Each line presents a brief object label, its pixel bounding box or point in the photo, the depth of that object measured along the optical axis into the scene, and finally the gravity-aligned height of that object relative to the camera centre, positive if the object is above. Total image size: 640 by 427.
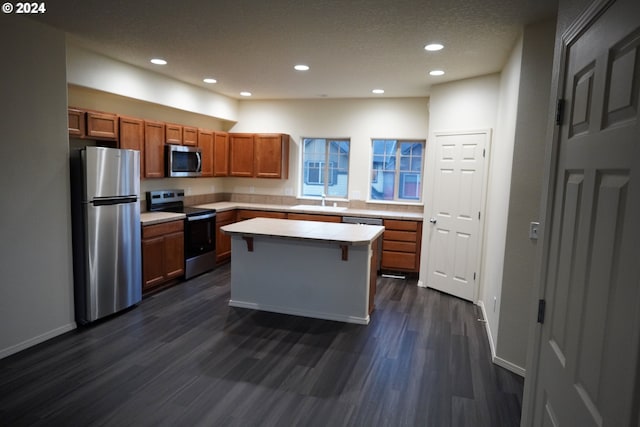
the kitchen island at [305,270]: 3.90 -0.92
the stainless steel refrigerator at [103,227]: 3.58 -0.53
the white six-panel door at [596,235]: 0.89 -0.12
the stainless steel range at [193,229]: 5.20 -0.73
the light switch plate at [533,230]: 2.85 -0.31
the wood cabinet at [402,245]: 5.59 -0.87
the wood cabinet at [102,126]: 4.12 +0.47
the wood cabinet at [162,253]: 4.50 -0.94
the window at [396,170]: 6.28 +0.20
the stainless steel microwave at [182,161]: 5.21 +0.18
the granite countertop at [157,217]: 4.50 -0.52
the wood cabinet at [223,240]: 5.91 -0.97
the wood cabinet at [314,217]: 5.93 -0.57
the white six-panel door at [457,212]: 4.62 -0.33
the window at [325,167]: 6.66 +0.21
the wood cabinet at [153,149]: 4.88 +0.29
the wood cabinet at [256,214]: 6.22 -0.58
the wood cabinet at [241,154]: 6.60 +0.36
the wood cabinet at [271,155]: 6.45 +0.36
